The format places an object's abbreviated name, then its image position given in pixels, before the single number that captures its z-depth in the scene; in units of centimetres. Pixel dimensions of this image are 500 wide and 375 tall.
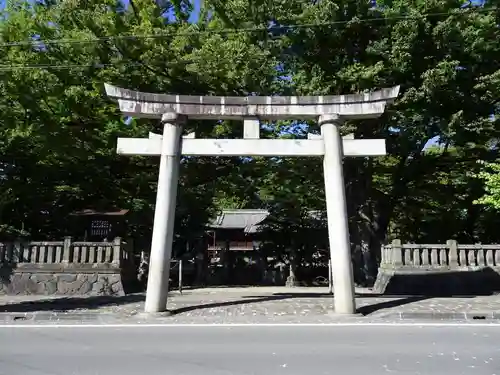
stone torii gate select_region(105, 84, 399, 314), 1146
